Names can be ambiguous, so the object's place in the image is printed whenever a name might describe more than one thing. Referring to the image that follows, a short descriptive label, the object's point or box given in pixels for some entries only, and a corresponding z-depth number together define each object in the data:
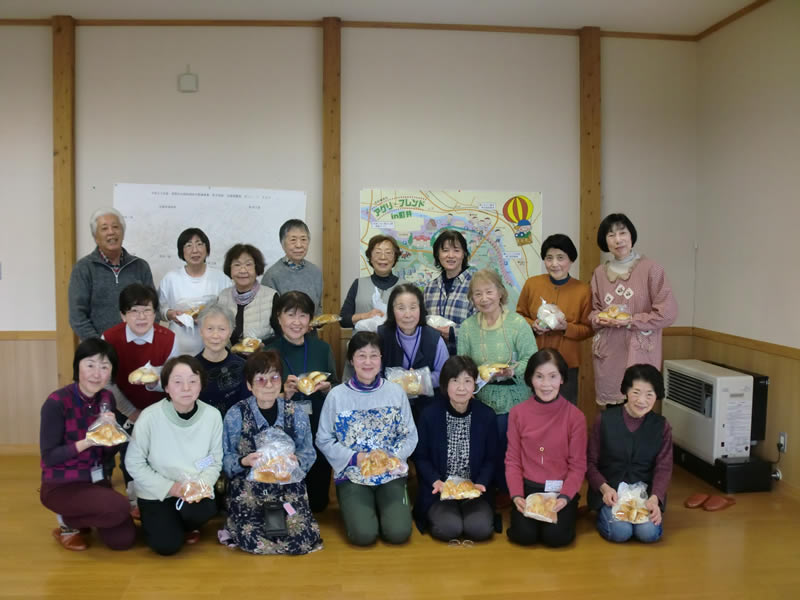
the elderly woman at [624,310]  3.72
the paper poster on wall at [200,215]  4.66
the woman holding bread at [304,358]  3.43
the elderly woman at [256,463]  3.03
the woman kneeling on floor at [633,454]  3.17
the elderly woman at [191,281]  3.78
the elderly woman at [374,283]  3.86
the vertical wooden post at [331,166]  4.63
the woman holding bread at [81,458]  3.01
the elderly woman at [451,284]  3.74
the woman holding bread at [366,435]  3.20
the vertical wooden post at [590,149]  4.82
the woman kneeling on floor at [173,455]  2.98
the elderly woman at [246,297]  3.67
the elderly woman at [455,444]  3.23
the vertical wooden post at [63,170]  4.55
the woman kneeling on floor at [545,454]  3.11
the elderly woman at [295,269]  3.96
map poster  4.79
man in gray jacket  3.84
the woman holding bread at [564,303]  3.80
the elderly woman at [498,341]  3.50
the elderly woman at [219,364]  3.27
